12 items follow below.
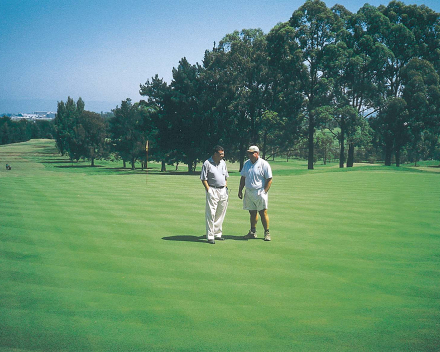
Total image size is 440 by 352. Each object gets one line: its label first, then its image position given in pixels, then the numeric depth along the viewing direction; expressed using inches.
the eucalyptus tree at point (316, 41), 1914.4
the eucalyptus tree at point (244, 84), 2082.9
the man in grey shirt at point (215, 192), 357.1
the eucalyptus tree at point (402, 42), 1973.4
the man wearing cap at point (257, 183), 362.0
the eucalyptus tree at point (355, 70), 1871.3
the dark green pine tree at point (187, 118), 2166.6
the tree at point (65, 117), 3735.2
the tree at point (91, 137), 3127.5
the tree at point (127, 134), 2856.8
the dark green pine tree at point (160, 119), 2191.2
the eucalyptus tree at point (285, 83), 1927.9
